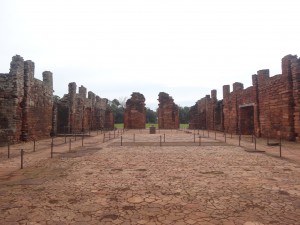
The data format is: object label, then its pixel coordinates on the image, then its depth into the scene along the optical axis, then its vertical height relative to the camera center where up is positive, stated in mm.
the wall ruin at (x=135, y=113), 37594 +1564
